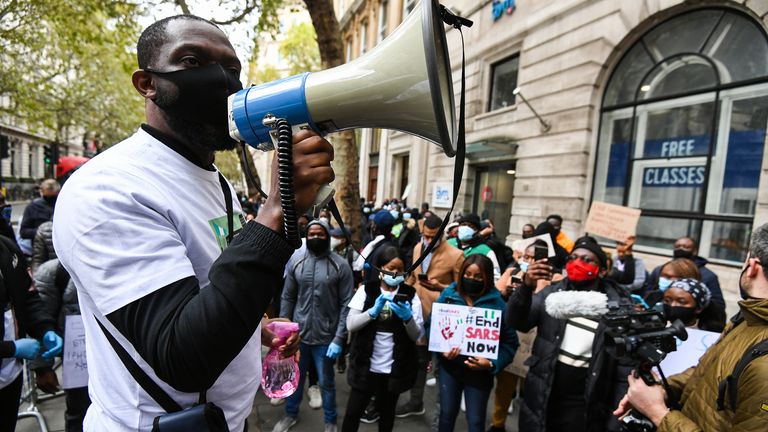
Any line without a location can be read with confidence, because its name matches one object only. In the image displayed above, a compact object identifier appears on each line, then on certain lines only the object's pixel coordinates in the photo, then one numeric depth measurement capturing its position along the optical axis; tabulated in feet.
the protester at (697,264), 13.29
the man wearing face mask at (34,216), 17.48
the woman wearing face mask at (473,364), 9.95
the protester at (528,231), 22.20
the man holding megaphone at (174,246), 2.48
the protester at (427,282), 12.81
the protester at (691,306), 9.14
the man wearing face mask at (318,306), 11.55
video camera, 6.08
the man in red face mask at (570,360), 7.99
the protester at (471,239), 15.70
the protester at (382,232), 16.34
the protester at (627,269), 16.22
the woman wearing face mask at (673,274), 11.51
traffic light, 51.38
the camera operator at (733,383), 4.53
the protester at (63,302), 8.98
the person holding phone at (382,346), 10.08
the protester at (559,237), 19.53
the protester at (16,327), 6.97
